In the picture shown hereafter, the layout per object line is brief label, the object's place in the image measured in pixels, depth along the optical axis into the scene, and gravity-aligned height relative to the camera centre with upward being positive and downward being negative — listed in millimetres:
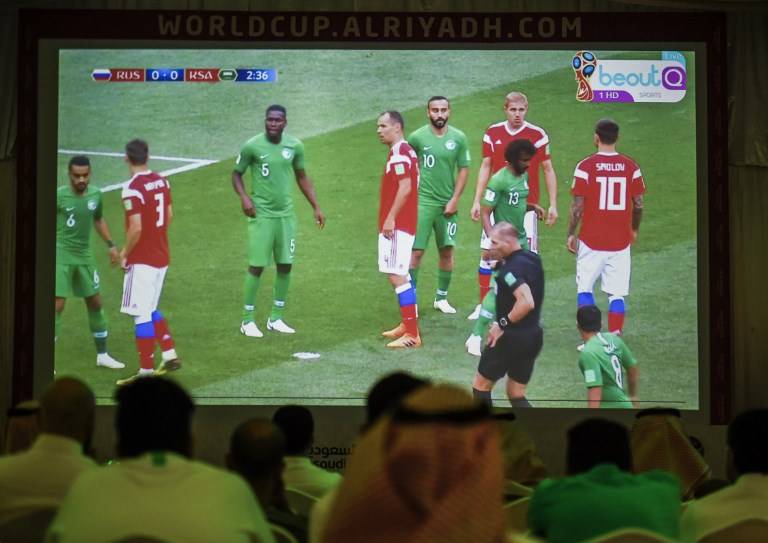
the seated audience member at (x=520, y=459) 8195 -396
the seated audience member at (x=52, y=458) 5227 -255
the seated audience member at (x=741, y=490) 5141 -326
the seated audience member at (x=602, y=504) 4609 -317
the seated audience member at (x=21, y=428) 7703 -268
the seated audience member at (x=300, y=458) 6965 -341
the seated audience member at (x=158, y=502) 3734 -255
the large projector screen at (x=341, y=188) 14812 +1074
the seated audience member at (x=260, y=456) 5660 -266
